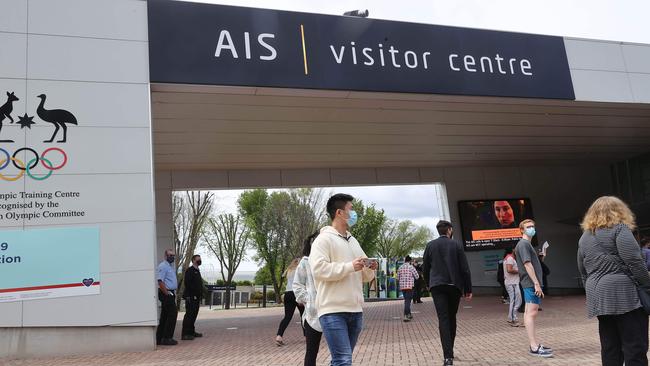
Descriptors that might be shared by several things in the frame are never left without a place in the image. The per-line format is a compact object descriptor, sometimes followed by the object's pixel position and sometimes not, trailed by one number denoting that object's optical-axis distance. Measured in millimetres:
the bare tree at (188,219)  25734
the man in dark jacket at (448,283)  5840
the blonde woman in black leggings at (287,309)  8328
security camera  9977
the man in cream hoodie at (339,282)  3432
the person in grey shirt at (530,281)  6227
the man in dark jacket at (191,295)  9789
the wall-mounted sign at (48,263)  7270
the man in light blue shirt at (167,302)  8938
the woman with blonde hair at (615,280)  3672
